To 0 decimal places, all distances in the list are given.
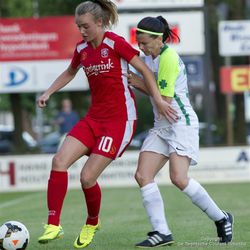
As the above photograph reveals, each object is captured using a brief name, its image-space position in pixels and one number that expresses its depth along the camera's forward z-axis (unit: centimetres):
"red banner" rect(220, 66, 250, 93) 4922
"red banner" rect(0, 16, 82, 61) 4741
